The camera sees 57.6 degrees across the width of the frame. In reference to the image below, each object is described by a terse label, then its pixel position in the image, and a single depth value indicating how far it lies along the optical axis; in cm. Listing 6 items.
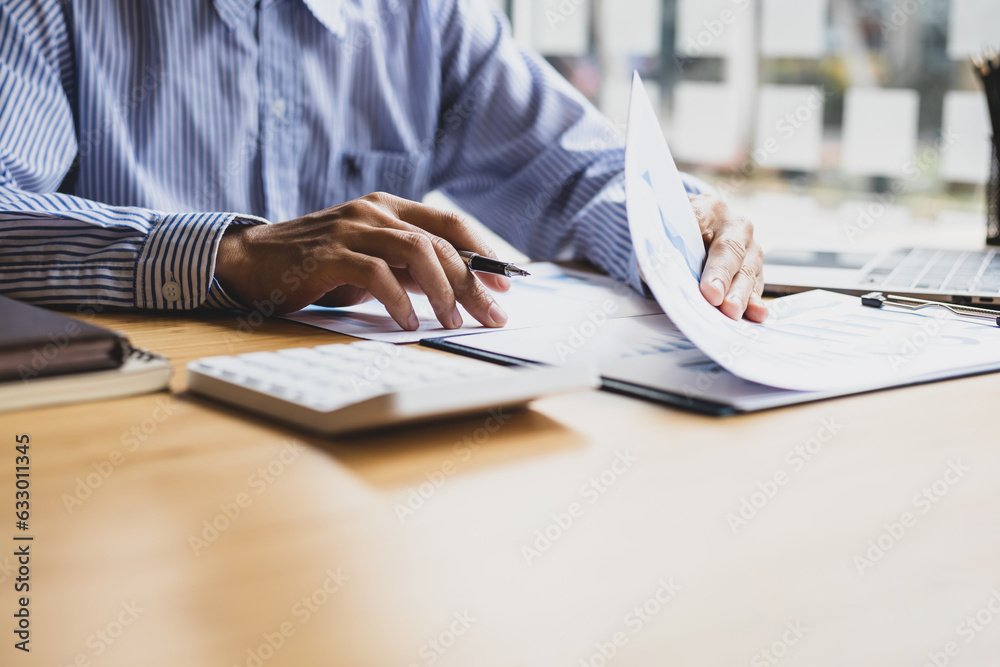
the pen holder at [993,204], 135
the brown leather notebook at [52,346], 51
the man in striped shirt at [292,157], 81
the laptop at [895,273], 92
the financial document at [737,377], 59
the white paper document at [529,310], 76
